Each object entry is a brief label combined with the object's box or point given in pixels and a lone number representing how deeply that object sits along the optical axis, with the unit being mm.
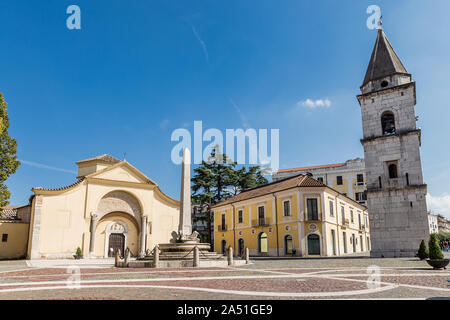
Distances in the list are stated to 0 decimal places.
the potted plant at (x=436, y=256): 12875
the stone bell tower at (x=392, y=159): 23047
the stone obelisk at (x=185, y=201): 18188
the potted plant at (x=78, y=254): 28344
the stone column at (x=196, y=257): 15305
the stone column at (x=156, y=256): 15099
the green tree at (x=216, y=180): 45469
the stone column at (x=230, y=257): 16484
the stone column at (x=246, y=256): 18425
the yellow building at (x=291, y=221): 30891
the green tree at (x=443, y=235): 82669
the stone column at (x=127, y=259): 16469
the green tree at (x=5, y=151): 21938
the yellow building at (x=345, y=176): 52344
